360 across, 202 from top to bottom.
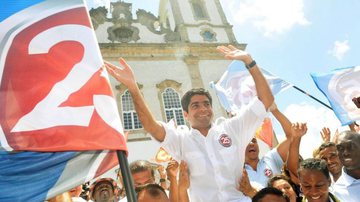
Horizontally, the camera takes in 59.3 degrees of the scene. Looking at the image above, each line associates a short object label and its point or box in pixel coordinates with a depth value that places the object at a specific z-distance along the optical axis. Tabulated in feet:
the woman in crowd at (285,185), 10.20
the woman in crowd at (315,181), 8.98
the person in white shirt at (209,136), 8.59
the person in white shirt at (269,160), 12.34
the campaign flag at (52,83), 6.27
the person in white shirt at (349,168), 9.85
